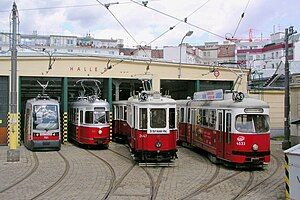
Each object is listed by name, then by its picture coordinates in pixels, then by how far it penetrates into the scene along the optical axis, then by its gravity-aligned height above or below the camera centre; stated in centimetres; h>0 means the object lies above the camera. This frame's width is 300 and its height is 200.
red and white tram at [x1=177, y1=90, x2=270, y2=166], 1691 -113
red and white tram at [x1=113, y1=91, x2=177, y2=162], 1792 -109
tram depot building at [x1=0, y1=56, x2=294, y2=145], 2939 +160
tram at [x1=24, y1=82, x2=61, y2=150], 2406 -132
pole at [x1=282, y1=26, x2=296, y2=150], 2447 -24
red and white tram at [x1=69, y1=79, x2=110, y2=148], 2522 -121
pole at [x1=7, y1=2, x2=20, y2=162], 1977 -28
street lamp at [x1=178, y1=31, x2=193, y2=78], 2948 +427
